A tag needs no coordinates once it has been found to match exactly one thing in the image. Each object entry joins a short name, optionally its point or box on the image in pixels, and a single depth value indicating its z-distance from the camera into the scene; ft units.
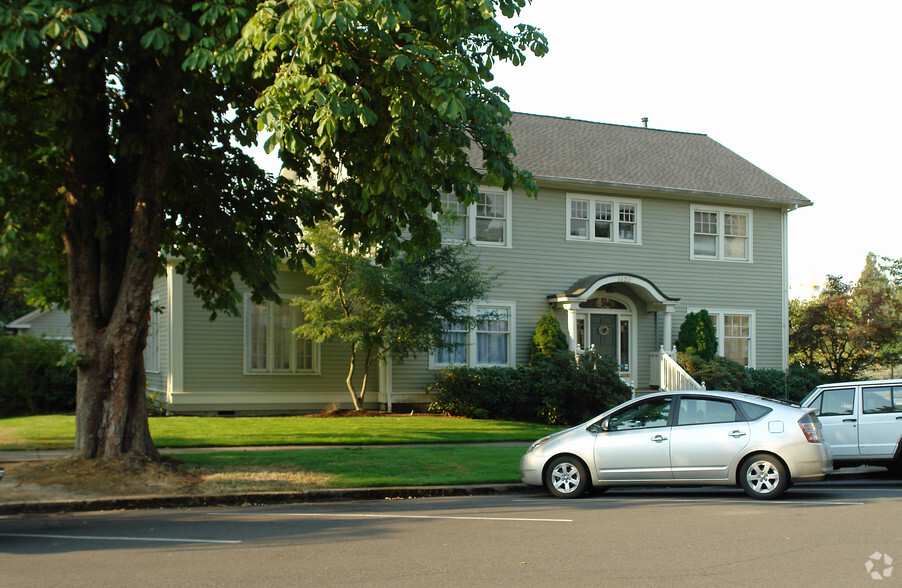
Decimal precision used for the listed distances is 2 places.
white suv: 43.16
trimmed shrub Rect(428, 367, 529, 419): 70.85
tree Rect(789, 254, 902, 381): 91.40
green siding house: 72.33
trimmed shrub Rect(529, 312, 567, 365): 76.23
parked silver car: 35.73
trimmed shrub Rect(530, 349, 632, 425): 71.36
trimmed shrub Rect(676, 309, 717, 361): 81.71
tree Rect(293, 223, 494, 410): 64.69
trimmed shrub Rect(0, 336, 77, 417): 72.43
